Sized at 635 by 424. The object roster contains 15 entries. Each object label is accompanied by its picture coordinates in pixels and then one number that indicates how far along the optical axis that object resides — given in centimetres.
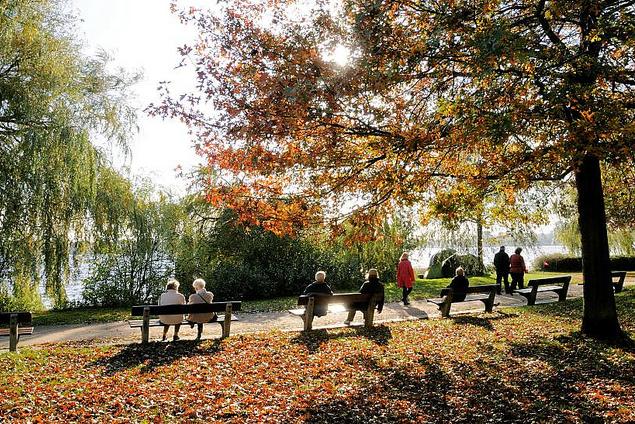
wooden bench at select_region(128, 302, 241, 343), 877
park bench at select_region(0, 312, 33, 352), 835
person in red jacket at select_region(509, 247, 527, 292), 1681
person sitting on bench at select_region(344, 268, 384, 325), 1100
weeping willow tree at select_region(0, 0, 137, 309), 1301
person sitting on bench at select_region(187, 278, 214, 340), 942
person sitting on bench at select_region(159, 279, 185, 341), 927
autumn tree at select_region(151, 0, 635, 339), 676
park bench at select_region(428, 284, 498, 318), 1179
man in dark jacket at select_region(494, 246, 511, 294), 1698
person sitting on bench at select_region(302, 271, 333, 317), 1034
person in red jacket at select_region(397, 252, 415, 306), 1499
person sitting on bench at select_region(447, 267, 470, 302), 1185
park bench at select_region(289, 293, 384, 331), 1002
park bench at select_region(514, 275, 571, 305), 1366
